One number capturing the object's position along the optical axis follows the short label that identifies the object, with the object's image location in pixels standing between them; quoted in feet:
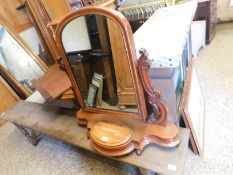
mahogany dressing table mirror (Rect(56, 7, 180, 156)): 3.09
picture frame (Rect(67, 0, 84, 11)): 7.71
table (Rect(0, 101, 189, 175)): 3.17
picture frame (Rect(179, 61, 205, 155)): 3.90
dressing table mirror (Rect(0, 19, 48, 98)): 8.11
